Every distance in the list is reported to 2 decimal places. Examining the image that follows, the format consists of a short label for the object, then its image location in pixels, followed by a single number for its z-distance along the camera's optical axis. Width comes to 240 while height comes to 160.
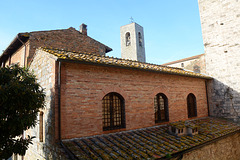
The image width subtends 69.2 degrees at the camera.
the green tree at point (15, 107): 4.47
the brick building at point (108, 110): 5.15
